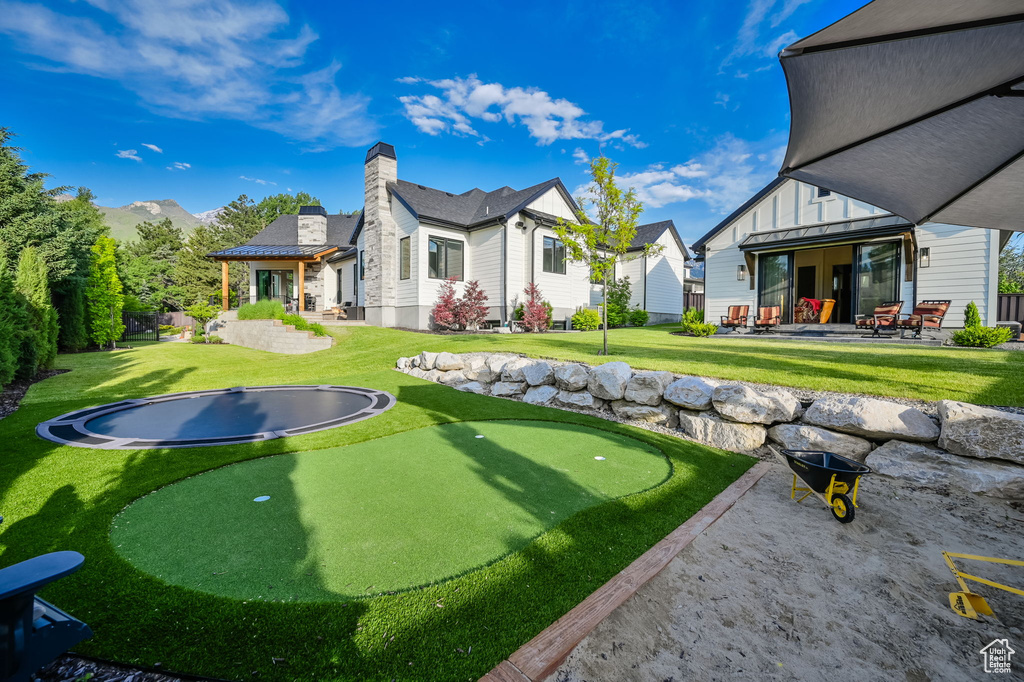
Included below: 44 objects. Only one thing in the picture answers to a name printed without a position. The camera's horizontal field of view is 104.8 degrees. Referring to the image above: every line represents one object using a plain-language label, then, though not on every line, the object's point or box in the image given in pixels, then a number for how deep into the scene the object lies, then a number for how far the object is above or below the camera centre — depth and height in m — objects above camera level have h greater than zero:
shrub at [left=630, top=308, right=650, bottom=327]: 18.56 +0.29
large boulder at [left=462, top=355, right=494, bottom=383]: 7.55 -0.93
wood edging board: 1.55 -1.36
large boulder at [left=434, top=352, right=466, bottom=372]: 8.08 -0.83
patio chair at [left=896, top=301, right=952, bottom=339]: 9.48 +0.13
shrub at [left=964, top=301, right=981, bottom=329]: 9.06 +0.19
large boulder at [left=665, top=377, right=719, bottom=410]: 4.69 -0.85
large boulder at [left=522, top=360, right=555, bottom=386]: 6.47 -0.85
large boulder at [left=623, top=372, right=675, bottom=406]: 5.16 -0.85
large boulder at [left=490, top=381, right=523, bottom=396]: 6.84 -1.16
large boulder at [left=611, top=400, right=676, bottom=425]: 5.08 -1.19
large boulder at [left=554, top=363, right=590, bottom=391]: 5.98 -0.83
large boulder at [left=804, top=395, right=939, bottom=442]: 3.53 -0.90
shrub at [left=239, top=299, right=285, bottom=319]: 13.67 +0.40
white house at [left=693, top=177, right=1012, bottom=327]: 10.04 +2.02
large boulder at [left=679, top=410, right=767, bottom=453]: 4.27 -1.23
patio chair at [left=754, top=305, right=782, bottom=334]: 12.06 +0.11
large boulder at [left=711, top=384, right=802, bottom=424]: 4.21 -0.89
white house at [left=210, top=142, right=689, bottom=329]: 14.77 +3.01
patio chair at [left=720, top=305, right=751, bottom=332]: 12.97 +0.22
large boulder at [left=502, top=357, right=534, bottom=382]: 6.93 -0.83
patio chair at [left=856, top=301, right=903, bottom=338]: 10.05 +0.13
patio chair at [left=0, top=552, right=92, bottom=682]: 0.92 -0.77
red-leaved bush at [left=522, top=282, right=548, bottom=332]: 14.04 +0.32
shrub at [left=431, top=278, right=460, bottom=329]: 13.73 +0.41
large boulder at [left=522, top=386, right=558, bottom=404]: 6.23 -1.16
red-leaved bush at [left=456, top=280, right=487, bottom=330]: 13.76 +0.50
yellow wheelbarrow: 2.78 -1.14
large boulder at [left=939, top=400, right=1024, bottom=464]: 3.13 -0.89
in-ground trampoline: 4.22 -1.24
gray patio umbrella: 2.01 +1.37
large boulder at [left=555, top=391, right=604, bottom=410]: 5.78 -1.16
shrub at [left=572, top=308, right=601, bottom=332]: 15.48 +0.12
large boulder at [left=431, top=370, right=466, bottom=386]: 7.75 -1.11
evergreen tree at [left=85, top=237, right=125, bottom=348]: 12.49 +0.83
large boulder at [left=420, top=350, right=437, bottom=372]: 8.45 -0.82
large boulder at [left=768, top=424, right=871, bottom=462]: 3.76 -1.16
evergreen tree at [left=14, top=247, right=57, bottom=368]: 8.02 +0.36
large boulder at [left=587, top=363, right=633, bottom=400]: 5.46 -0.81
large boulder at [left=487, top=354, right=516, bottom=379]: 7.43 -0.79
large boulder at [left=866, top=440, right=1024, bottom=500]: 3.09 -1.22
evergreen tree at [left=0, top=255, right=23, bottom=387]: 6.19 -0.10
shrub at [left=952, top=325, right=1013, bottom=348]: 7.73 -0.25
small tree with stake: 7.80 +2.14
